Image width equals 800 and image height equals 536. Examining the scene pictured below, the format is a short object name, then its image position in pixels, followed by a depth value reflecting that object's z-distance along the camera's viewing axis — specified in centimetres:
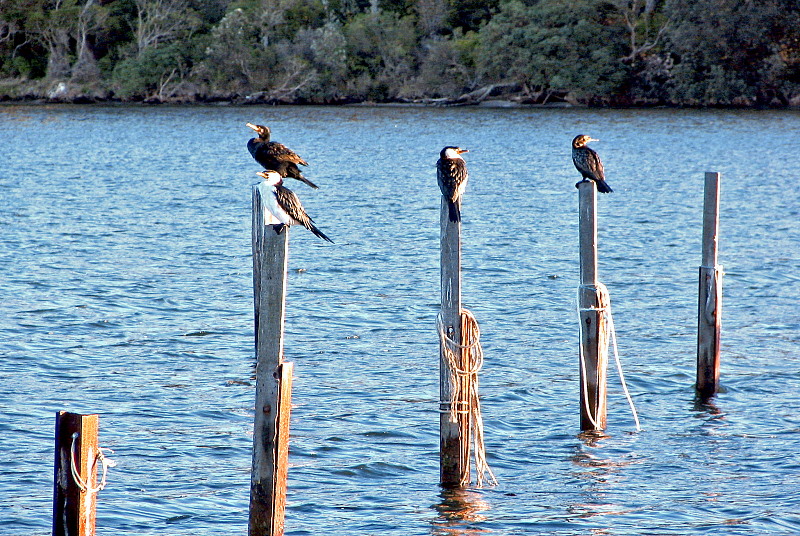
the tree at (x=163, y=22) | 18000
